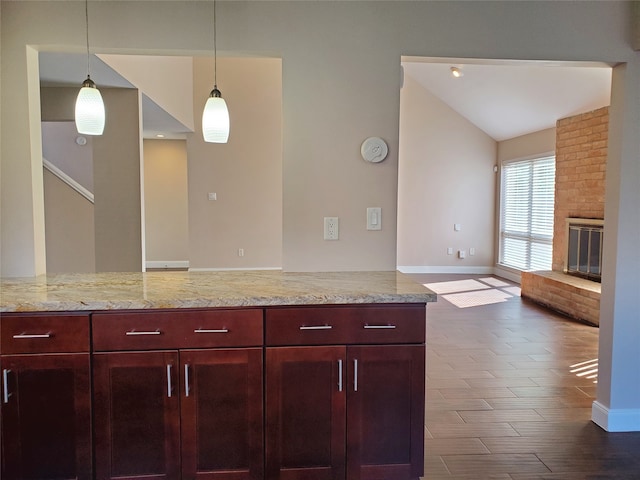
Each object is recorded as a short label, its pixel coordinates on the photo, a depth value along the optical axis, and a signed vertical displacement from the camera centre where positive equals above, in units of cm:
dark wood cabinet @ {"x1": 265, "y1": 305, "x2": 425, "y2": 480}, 186 -76
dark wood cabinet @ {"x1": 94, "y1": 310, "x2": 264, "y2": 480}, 179 -76
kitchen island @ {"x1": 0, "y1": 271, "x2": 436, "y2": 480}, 177 -69
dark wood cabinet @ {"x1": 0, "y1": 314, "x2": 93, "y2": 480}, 174 -73
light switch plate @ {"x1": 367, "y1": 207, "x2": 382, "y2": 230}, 244 -1
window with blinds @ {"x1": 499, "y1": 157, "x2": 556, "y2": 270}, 666 +6
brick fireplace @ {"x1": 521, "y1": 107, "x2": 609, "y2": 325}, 511 +20
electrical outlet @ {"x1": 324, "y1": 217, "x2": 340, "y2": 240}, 243 -7
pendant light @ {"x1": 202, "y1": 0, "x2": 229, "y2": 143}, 203 +45
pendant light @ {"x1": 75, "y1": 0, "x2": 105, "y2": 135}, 187 +45
